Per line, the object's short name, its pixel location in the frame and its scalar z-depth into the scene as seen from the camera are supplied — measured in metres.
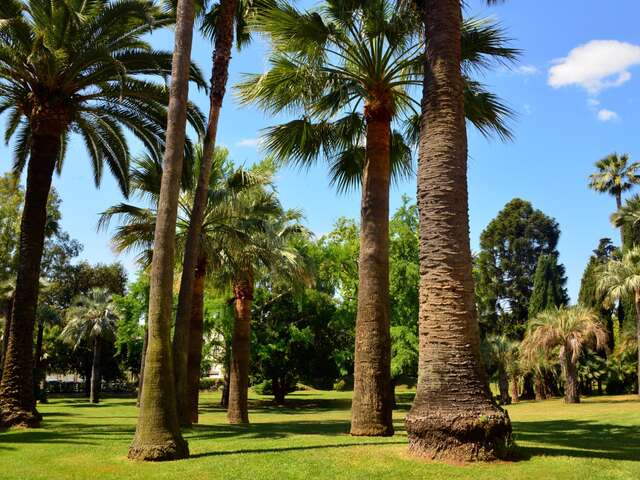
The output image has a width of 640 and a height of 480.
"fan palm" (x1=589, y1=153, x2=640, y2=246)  51.91
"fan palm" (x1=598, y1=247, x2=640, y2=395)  34.75
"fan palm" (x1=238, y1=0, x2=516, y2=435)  12.34
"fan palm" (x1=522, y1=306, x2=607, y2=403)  35.62
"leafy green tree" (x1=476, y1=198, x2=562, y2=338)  53.97
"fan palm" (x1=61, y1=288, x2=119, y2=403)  43.19
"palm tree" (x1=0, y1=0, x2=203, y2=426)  15.05
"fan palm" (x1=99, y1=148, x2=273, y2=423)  18.61
